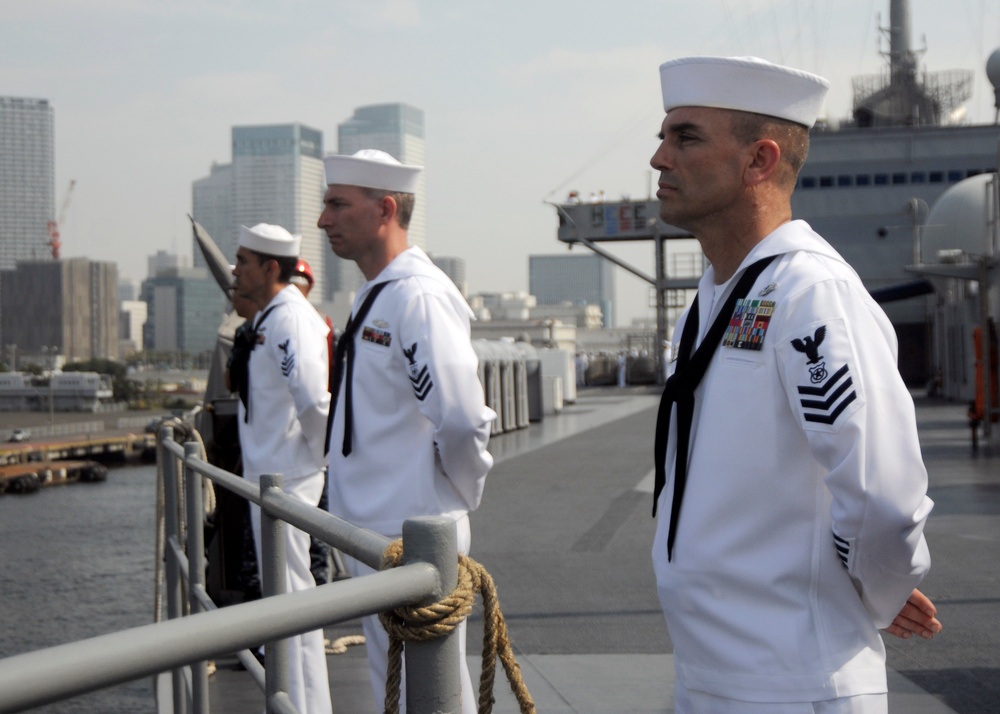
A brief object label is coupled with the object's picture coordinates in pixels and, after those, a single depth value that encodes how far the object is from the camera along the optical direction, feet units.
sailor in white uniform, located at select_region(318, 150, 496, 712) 12.49
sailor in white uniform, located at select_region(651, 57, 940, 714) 6.80
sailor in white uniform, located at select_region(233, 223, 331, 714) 16.69
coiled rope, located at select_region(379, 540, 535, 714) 4.89
